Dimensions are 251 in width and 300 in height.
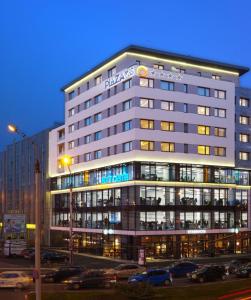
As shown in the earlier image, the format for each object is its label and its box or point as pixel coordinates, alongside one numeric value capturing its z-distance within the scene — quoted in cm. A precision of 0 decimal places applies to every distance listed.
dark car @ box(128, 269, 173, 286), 3723
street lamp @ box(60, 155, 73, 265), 4309
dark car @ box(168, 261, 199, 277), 4423
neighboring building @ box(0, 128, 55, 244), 8466
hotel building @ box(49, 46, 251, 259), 6149
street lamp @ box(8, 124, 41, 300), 2154
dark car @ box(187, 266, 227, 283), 4035
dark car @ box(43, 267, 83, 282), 4055
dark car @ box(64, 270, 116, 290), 3687
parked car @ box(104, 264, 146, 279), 4257
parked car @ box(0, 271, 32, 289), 3630
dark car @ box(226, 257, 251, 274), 4522
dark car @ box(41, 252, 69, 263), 5688
